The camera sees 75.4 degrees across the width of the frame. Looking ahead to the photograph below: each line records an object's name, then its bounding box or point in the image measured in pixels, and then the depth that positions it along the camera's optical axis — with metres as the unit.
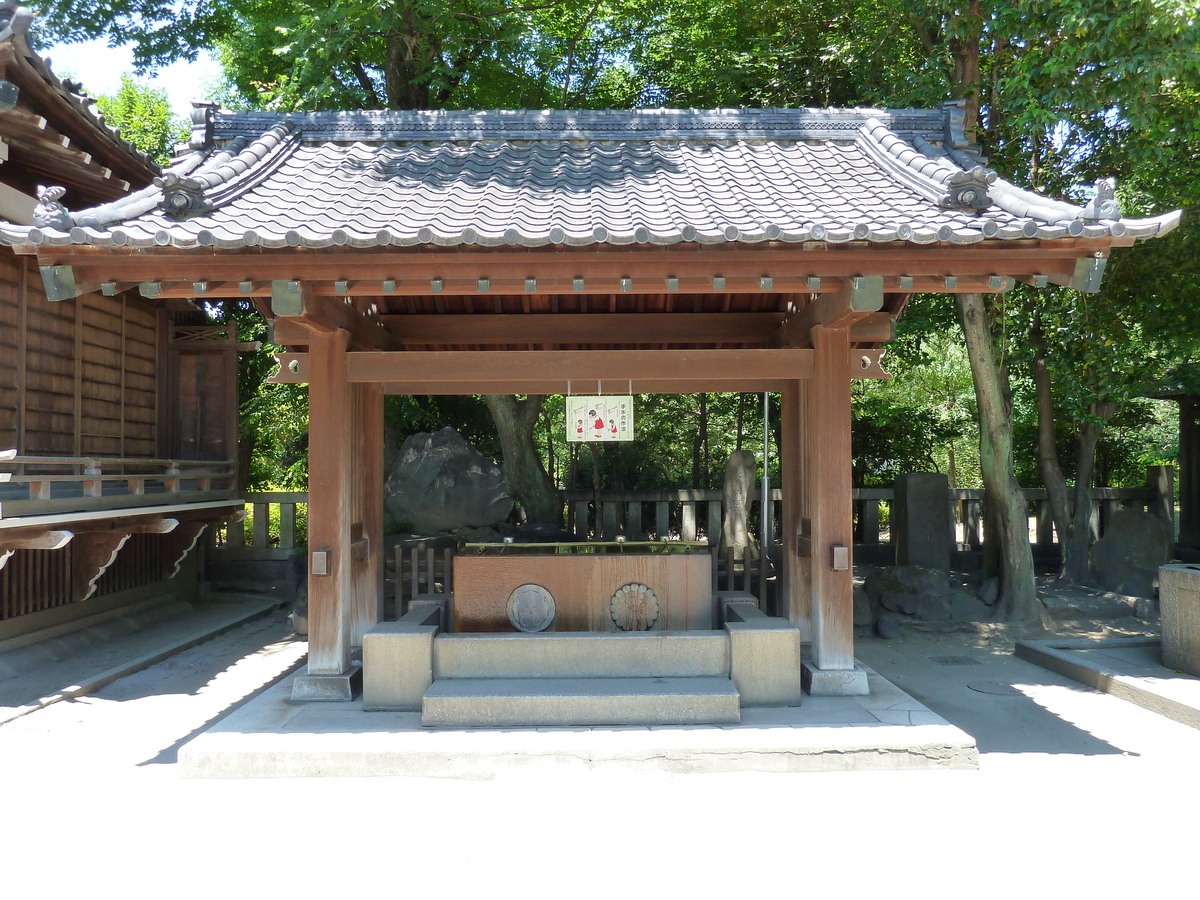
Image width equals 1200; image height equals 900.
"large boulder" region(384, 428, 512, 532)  10.59
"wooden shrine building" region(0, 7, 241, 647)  6.91
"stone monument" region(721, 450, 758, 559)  9.30
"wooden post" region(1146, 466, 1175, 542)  11.58
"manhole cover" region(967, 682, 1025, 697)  6.60
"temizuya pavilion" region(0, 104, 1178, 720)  4.76
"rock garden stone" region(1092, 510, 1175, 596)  10.17
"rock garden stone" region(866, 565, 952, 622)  9.22
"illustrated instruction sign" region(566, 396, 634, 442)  6.64
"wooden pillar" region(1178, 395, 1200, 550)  12.13
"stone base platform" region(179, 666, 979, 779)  4.70
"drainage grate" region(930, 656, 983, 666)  7.74
